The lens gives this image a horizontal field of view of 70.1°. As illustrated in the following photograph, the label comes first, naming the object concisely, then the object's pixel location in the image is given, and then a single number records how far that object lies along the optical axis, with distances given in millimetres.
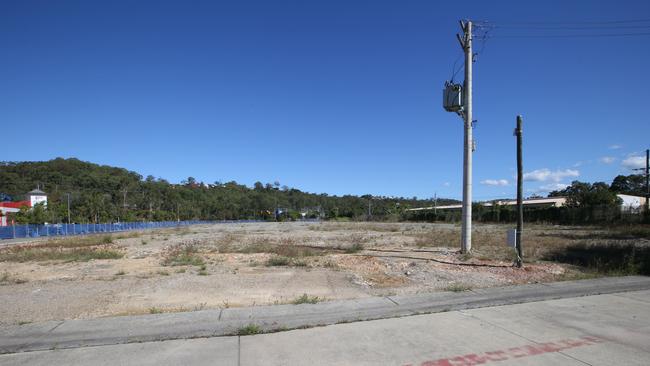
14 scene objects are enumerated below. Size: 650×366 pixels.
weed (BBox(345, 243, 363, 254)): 20470
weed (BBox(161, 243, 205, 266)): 17238
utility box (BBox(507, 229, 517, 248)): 14531
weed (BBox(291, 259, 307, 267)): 15697
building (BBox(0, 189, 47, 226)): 85188
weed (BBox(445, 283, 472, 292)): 10781
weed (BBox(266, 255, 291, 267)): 16192
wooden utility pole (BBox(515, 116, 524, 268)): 14512
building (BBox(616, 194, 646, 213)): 94731
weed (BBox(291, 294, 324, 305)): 9474
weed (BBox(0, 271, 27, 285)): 13602
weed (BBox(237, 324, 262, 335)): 7207
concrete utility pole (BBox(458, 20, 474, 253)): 19203
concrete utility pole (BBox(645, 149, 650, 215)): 55500
